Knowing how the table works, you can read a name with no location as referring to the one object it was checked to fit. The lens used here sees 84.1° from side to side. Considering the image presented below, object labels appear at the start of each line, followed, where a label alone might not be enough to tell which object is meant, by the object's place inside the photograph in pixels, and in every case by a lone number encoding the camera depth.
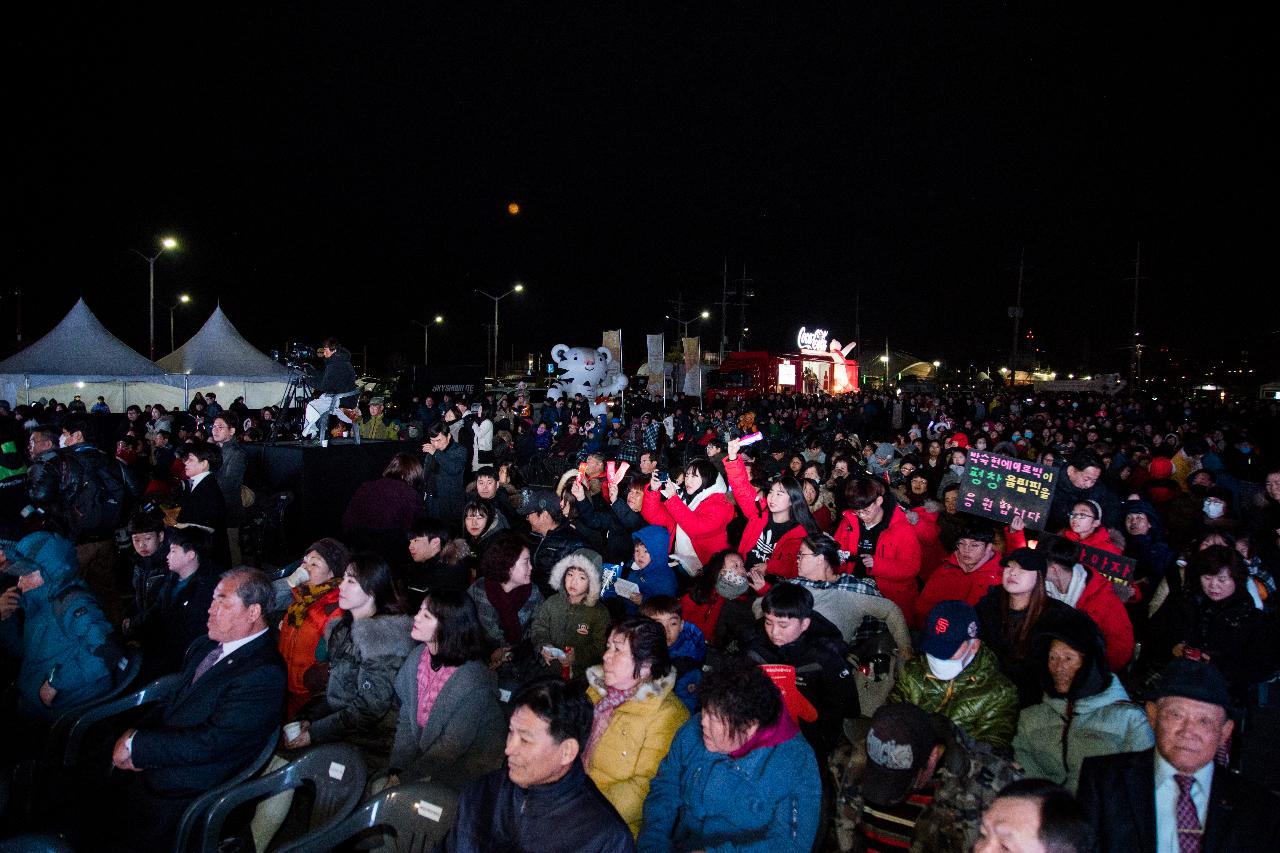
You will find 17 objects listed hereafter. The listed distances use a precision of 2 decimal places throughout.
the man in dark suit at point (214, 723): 3.07
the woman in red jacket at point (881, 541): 5.69
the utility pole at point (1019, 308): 35.03
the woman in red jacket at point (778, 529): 5.94
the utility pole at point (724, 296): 49.22
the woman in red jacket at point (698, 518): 6.69
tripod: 9.03
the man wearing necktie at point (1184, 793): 2.23
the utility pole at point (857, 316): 62.04
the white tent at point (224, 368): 21.56
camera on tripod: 8.54
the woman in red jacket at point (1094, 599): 4.49
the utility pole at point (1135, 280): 34.26
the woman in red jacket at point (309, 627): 4.45
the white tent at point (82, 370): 18.55
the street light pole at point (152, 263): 23.14
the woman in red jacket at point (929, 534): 6.84
